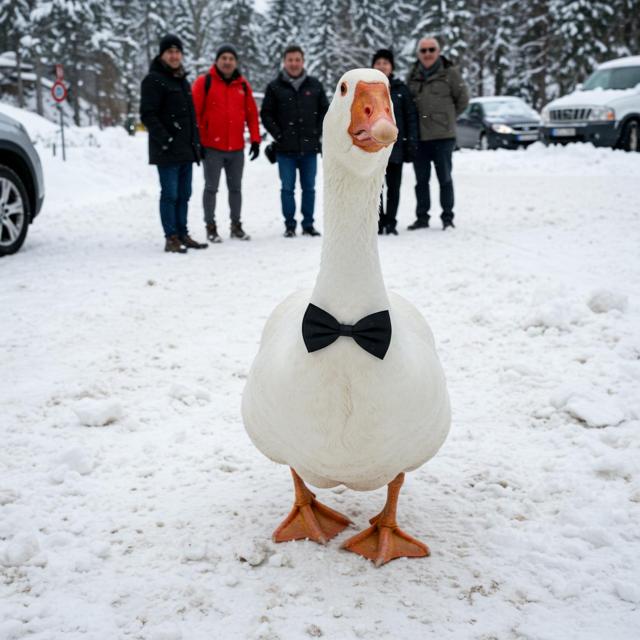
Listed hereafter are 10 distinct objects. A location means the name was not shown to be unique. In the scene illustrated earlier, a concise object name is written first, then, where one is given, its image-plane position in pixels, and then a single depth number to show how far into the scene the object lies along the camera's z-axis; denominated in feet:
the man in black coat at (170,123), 22.71
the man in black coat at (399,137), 24.22
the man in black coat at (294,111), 25.99
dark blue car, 64.18
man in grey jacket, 25.49
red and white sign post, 54.71
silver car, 22.57
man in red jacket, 25.54
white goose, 6.44
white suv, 48.06
